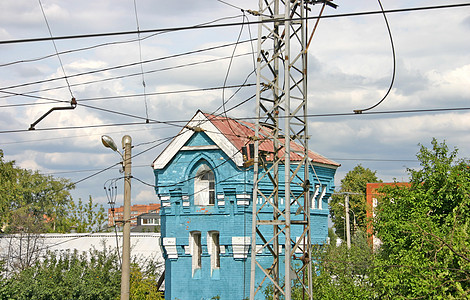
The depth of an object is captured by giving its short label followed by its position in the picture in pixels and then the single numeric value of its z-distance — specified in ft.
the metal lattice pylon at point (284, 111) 50.67
